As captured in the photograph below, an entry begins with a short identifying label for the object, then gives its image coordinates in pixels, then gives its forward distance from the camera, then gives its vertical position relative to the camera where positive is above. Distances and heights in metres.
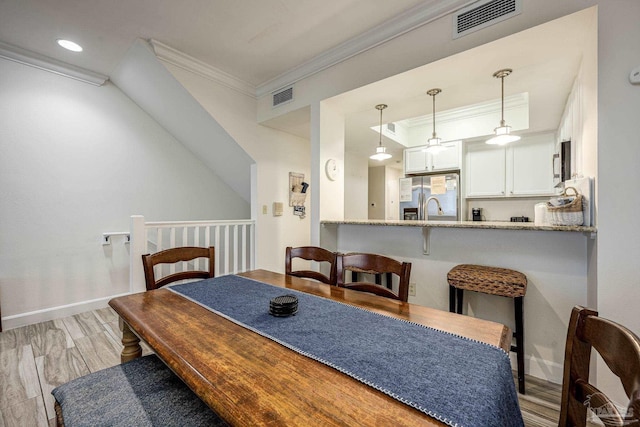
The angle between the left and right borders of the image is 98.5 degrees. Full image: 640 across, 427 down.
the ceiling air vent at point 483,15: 1.79 +1.34
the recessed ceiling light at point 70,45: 2.53 +1.56
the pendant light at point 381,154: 3.47 +0.75
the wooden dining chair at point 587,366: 0.50 -0.33
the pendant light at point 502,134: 2.39 +0.75
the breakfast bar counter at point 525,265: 1.79 -0.39
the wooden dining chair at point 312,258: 1.62 -0.29
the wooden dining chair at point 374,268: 1.30 -0.29
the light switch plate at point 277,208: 3.65 +0.05
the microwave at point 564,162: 2.58 +0.49
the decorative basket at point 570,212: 1.69 +0.01
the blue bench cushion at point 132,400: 0.80 -0.60
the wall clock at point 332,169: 2.93 +0.47
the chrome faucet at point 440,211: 4.32 +0.02
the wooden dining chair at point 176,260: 1.55 -0.29
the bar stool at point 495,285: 1.77 -0.49
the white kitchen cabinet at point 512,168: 3.91 +0.67
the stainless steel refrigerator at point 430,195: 4.34 +0.28
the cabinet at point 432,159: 4.38 +0.89
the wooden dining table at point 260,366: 0.55 -0.40
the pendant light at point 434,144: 3.06 +0.77
